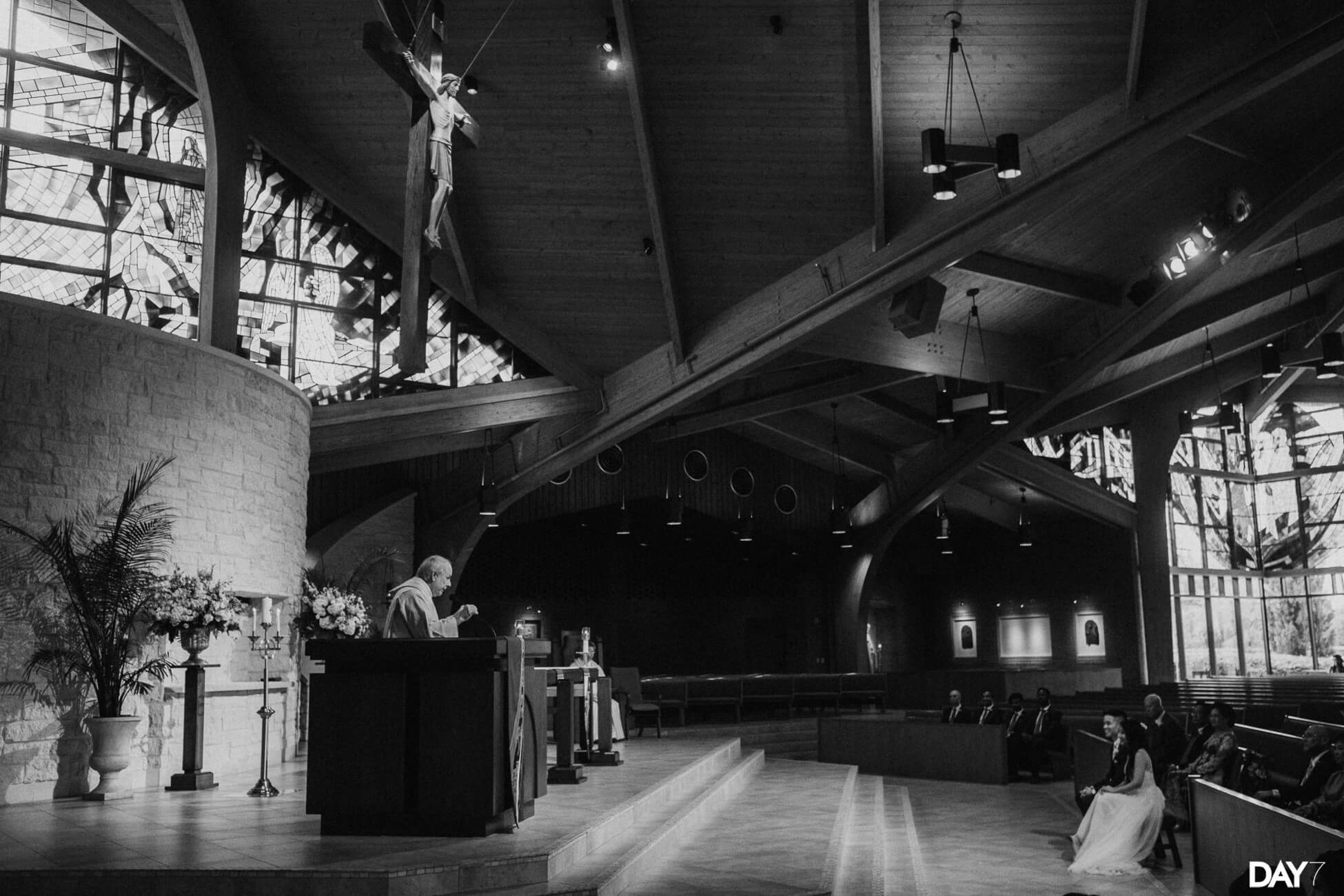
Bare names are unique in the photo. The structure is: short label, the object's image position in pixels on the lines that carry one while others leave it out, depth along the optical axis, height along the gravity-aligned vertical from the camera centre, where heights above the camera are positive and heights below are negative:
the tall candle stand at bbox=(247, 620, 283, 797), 6.72 -0.38
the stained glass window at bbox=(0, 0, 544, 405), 9.80 +3.71
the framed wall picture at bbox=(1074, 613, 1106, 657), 22.08 -0.34
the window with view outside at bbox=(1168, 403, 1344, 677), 22.95 +1.53
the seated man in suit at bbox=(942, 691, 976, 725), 13.41 -1.10
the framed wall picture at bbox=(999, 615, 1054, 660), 23.10 -0.42
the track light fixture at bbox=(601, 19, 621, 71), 9.30 +4.60
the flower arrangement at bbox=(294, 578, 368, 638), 8.48 +0.13
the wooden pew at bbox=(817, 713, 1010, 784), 12.06 -1.41
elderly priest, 5.19 +0.10
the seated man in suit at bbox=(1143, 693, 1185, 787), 9.10 -0.99
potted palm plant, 6.85 +0.15
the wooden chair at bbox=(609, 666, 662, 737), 12.78 -0.82
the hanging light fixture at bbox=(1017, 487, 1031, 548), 20.42 +1.52
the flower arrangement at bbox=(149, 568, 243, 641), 7.11 +0.14
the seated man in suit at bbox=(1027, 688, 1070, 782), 12.38 -1.27
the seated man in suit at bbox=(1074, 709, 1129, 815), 7.52 -0.90
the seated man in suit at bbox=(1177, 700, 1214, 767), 8.50 -0.90
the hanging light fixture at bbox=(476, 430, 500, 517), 14.04 +1.54
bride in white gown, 6.96 -1.27
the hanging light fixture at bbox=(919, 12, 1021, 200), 7.86 +3.20
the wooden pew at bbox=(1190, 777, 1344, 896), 4.39 -0.97
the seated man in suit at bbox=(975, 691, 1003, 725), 13.14 -1.09
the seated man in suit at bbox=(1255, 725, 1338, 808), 6.18 -0.86
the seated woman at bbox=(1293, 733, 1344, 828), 5.56 -0.92
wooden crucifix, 6.85 +2.95
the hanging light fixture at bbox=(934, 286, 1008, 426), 12.27 +2.31
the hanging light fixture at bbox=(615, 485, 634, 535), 16.42 +1.43
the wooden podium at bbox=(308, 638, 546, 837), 4.92 -0.47
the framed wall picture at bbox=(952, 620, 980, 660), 24.20 -0.46
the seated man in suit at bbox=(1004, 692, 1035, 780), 12.45 -1.27
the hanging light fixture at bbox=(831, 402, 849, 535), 18.31 +1.71
